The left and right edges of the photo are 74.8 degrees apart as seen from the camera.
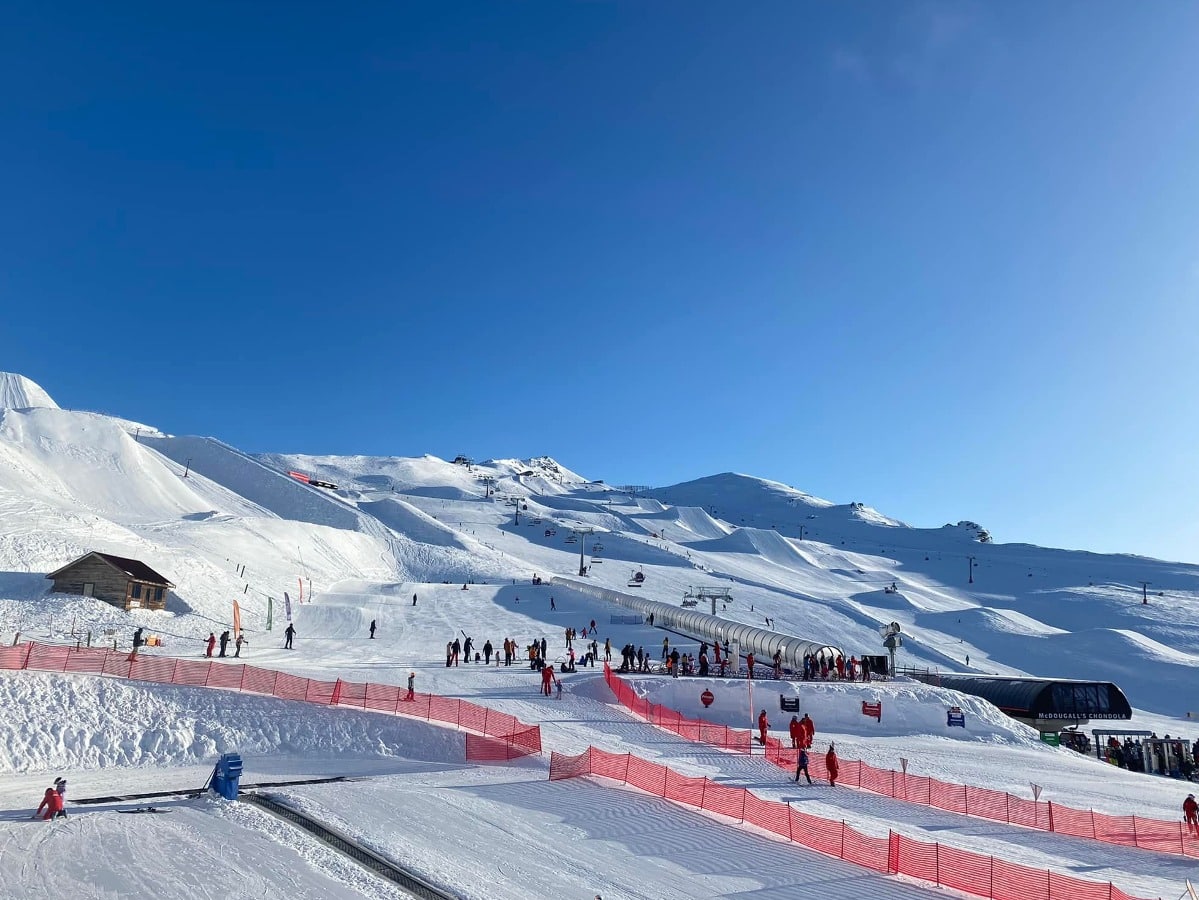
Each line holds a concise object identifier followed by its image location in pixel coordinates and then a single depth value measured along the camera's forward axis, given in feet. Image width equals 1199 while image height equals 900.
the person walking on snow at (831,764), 70.03
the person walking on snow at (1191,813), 61.11
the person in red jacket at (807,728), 76.44
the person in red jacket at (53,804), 53.57
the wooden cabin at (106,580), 130.72
